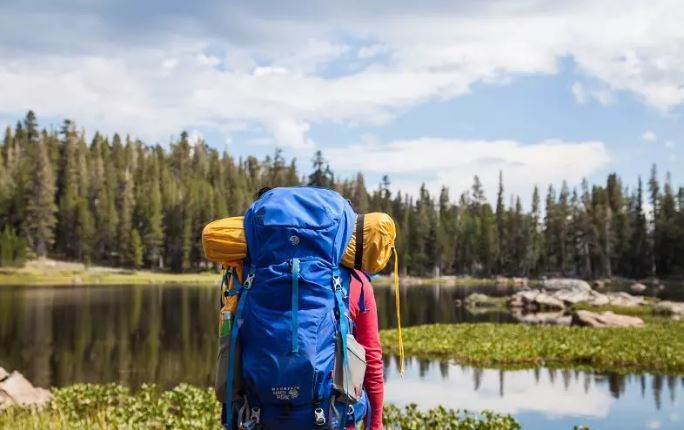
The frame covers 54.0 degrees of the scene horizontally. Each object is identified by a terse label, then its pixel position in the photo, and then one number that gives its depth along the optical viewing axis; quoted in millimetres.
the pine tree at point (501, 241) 122312
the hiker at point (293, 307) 3836
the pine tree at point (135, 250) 103812
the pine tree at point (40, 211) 101625
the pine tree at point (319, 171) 106906
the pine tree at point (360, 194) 129500
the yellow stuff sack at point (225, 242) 3928
